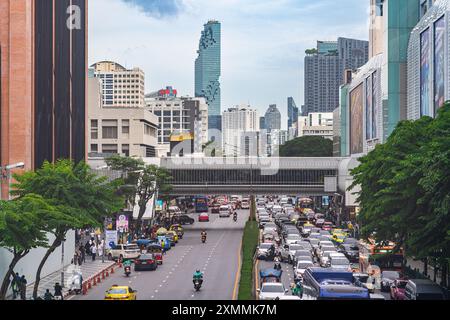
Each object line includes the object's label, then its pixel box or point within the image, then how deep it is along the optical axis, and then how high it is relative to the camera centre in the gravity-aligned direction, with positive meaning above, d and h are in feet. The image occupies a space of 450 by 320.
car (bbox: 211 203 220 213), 431.02 -25.28
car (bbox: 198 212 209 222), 352.08 -24.35
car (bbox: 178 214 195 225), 332.39 -23.75
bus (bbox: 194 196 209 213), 430.90 -23.16
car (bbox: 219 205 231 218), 382.83 -23.90
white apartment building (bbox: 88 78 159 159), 419.74 +16.42
